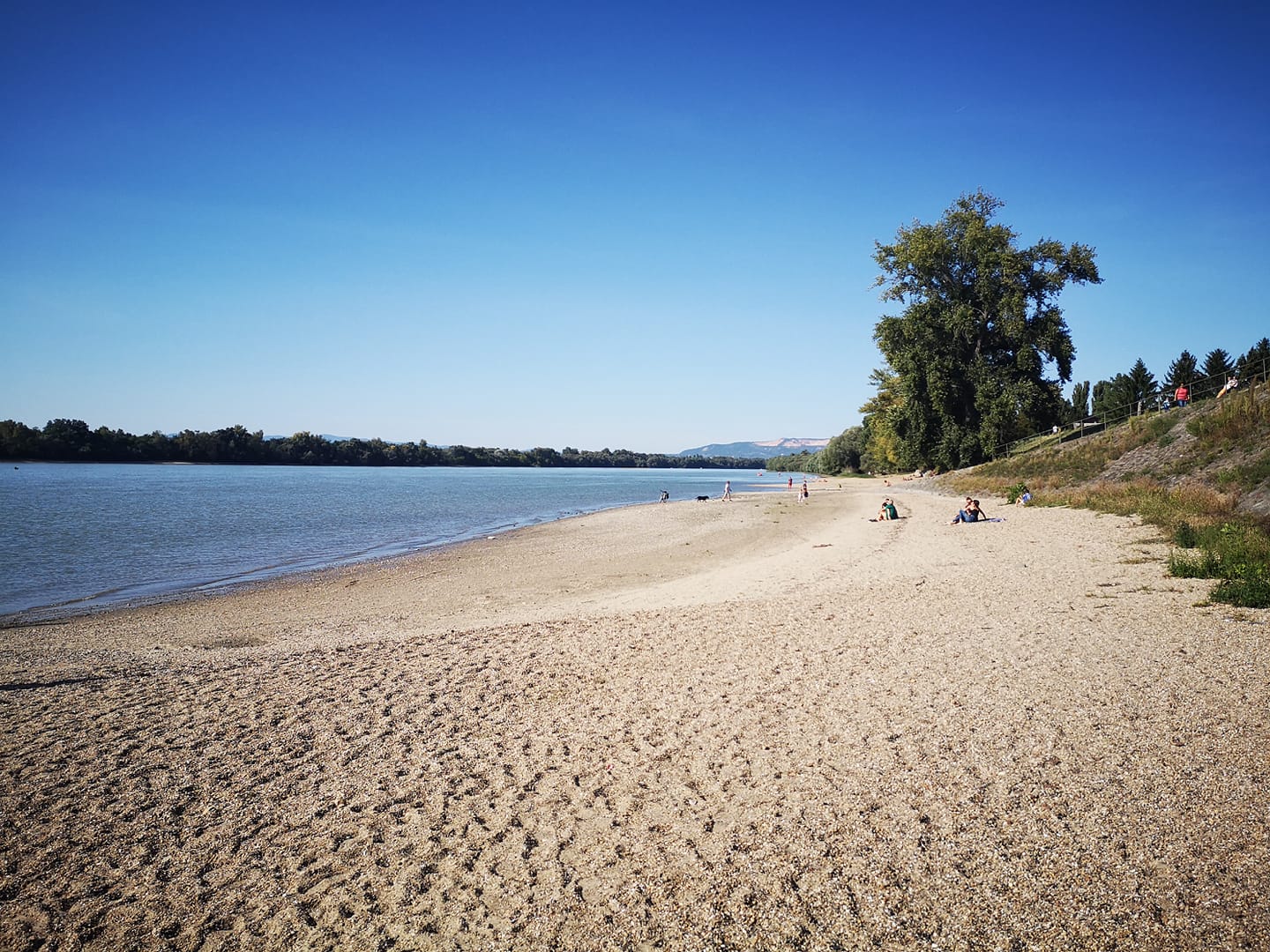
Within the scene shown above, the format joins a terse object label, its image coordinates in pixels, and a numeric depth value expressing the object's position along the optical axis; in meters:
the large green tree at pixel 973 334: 41.09
